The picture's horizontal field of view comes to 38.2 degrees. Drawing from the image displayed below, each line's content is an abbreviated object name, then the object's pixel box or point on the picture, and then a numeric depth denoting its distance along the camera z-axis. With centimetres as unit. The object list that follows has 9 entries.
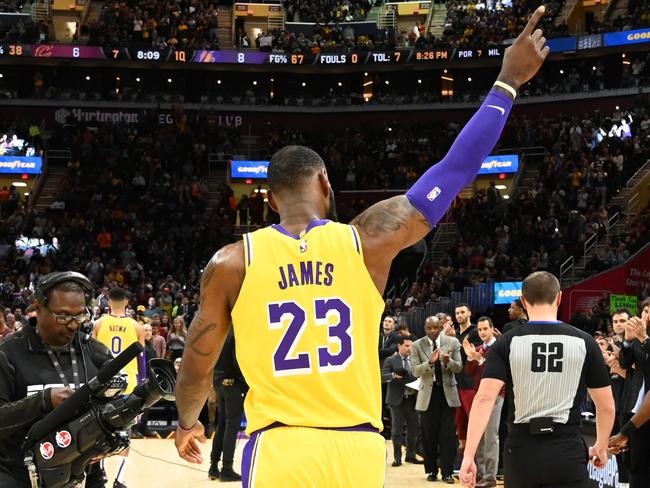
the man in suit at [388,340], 1372
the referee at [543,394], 542
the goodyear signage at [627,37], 3294
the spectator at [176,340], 1639
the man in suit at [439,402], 1124
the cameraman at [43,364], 411
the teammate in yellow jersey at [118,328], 1019
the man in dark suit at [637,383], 725
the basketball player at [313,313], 297
